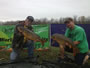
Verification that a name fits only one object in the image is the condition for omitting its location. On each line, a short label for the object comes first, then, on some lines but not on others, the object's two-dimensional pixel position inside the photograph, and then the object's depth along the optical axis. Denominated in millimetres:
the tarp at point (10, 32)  3787
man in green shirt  2119
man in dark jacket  2293
